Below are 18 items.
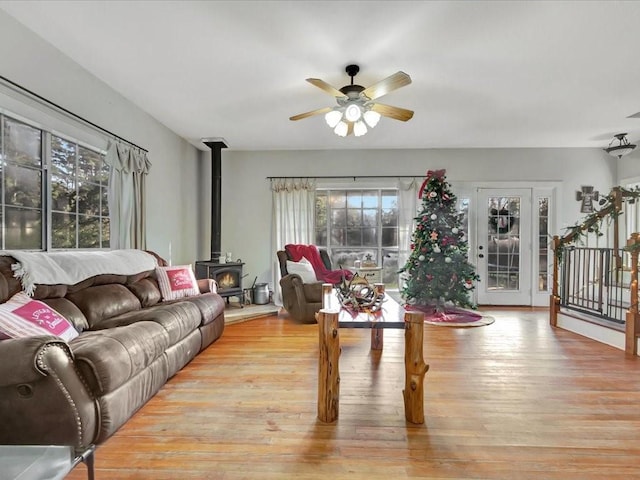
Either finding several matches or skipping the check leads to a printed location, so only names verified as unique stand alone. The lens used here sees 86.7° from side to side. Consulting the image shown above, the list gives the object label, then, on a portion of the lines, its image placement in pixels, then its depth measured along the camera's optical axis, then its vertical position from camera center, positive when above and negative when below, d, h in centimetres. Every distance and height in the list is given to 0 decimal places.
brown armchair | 441 -74
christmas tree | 472 -18
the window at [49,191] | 252 +43
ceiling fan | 285 +120
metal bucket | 526 -83
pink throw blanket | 493 -30
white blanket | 222 -19
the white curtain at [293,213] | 566 +48
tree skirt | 438 -103
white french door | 561 -7
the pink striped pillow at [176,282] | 344 -43
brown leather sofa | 159 -67
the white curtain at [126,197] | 358 +49
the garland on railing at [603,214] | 380 +35
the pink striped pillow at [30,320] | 181 -46
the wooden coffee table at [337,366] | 199 -74
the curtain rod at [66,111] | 245 +111
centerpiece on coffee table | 253 -42
